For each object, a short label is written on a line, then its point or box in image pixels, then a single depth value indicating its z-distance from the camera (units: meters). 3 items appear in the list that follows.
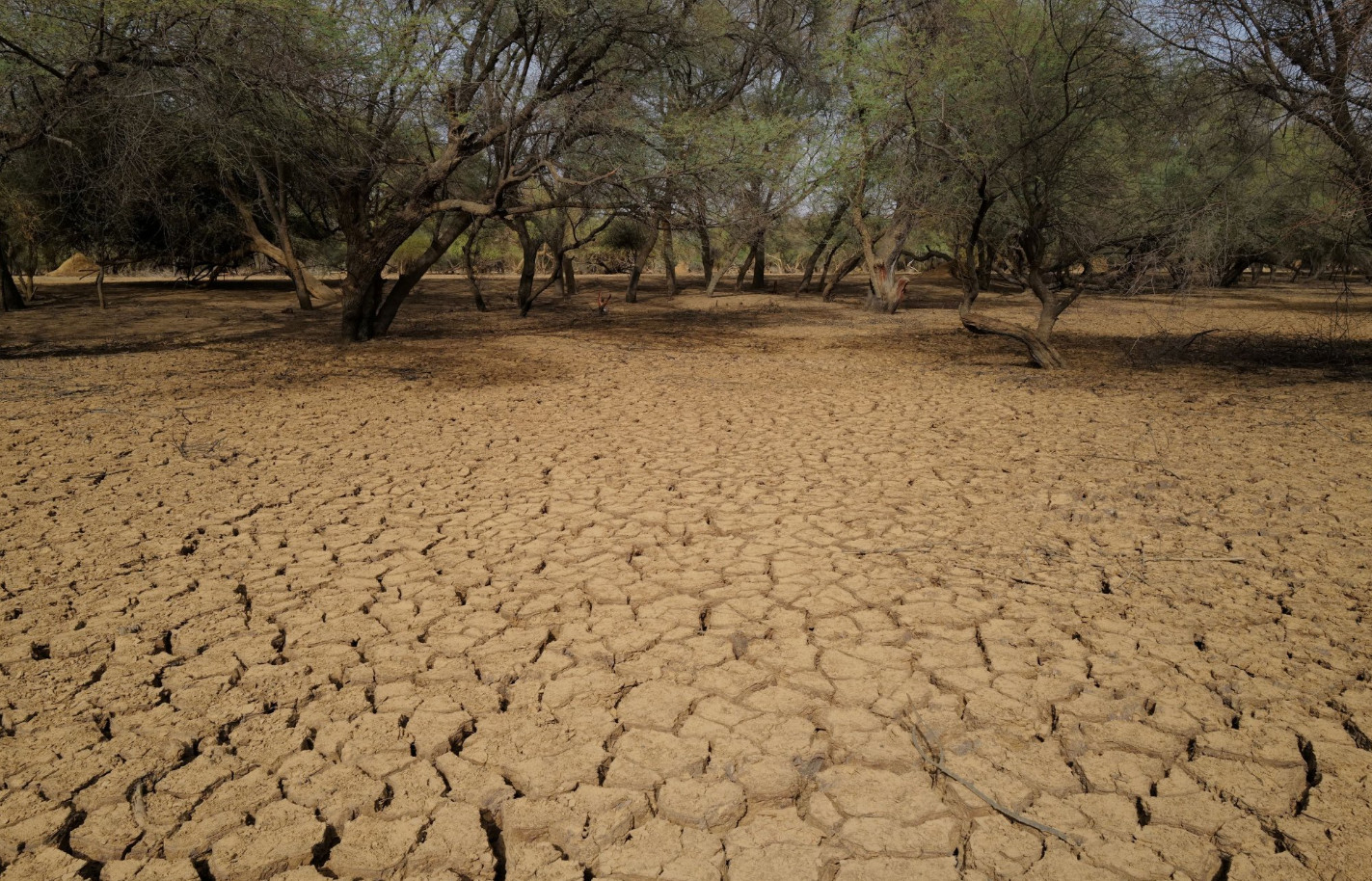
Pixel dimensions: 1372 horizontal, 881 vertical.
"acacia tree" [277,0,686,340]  8.41
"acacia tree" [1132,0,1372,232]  6.52
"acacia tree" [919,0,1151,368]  8.39
